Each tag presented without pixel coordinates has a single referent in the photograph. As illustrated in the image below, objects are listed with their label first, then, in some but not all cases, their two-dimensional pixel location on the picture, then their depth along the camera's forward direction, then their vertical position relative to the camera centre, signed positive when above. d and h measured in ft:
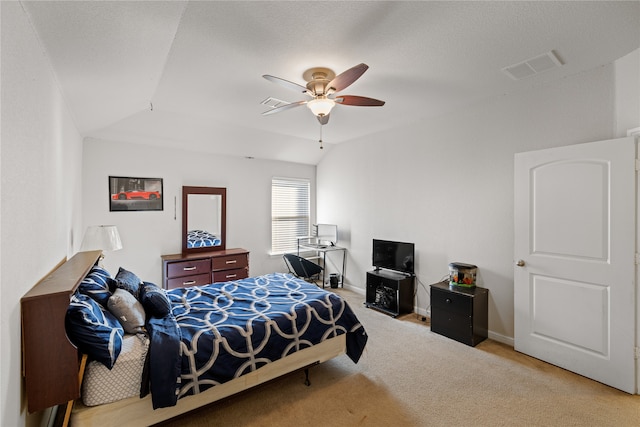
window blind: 18.76 +0.06
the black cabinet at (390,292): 13.35 -3.67
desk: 17.51 -2.07
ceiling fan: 7.64 +3.28
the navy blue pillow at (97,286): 6.66 -1.74
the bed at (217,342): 5.82 -3.09
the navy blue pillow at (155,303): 7.41 -2.28
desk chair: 16.12 -2.93
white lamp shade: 10.01 -0.87
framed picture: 13.35 +0.95
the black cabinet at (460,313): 10.48 -3.67
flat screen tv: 13.60 -2.01
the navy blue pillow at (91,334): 5.29 -2.21
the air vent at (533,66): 7.92 +4.20
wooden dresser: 13.89 -2.69
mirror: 15.24 -0.26
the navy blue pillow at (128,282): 7.98 -1.92
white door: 7.82 -1.32
